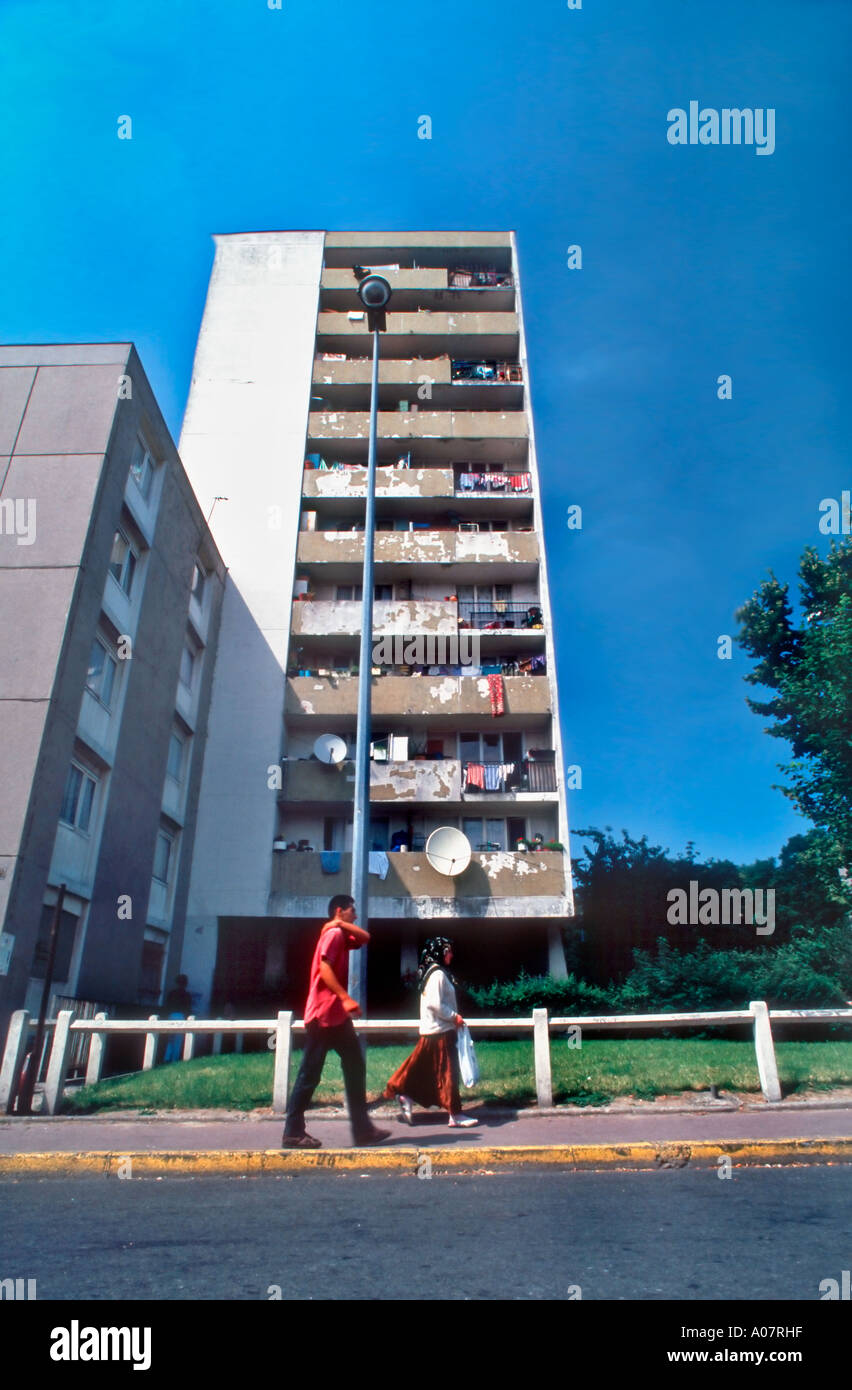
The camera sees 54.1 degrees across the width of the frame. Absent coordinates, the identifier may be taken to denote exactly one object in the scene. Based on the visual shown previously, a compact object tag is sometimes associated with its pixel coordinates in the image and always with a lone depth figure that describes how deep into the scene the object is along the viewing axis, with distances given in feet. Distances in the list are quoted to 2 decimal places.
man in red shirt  19.84
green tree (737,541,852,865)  68.74
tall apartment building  70.74
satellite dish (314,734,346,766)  72.90
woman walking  23.59
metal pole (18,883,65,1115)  27.76
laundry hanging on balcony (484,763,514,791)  72.90
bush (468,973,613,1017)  57.98
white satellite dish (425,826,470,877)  66.80
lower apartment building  44.27
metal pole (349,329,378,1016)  30.42
